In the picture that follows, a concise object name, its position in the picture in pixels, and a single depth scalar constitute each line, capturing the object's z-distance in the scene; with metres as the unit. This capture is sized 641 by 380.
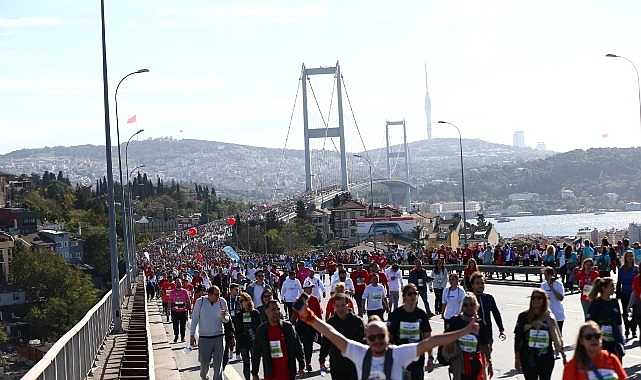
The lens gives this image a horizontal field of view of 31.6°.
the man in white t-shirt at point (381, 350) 7.18
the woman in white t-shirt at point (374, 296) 17.92
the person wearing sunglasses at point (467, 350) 10.90
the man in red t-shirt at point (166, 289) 29.25
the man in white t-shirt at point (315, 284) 19.97
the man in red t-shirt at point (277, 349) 11.09
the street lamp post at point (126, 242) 44.69
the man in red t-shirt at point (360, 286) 22.84
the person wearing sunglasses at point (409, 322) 11.24
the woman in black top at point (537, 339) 10.70
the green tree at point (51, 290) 90.31
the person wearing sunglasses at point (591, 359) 7.68
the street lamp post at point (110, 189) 27.59
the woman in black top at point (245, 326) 14.34
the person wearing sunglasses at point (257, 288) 18.20
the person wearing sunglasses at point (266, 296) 13.52
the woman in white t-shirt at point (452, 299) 13.66
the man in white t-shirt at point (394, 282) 22.42
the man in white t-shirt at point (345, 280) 21.30
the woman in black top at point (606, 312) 11.95
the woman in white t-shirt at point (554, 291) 14.31
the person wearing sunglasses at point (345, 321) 11.42
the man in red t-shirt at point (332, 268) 31.36
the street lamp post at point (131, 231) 64.28
